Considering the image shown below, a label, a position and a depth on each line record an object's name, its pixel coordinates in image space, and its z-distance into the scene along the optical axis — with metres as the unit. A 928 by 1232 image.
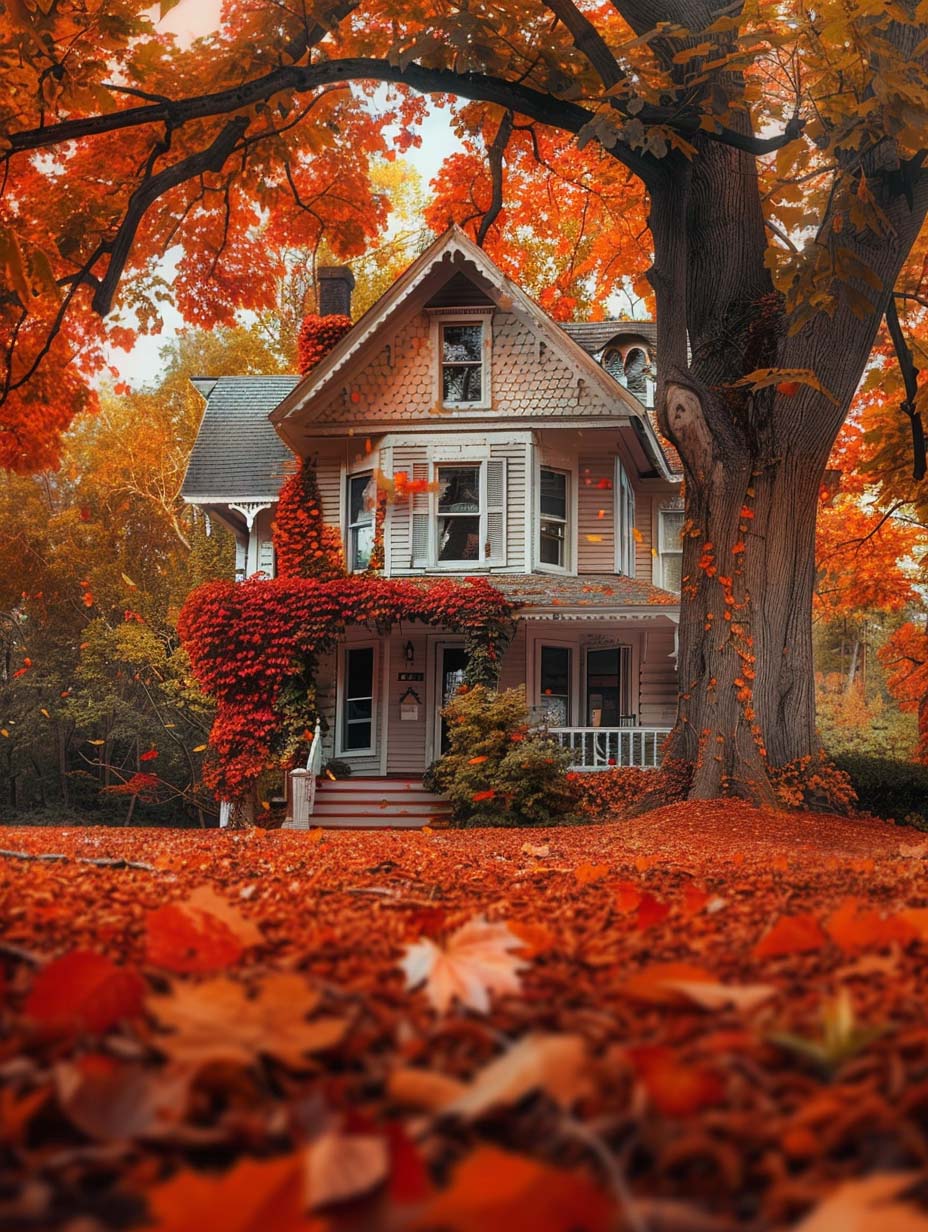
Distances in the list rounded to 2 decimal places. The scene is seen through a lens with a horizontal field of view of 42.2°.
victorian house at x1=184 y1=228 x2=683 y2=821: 19.06
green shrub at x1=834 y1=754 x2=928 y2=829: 14.02
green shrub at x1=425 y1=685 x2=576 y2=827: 15.21
